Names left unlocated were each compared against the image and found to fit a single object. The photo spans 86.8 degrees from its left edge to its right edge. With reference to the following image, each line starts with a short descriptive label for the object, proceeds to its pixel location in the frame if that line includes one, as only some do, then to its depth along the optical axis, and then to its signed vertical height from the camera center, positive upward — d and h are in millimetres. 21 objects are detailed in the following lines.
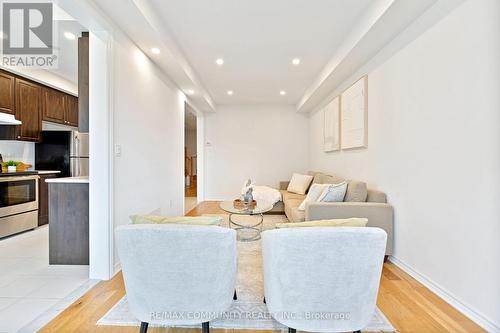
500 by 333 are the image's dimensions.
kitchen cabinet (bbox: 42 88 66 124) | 4535 +1014
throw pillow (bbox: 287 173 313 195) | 5371 -417
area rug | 1781 -1085
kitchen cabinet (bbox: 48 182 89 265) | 2746 -637
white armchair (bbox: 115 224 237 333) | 1354 -578
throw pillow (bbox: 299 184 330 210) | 3470 -391
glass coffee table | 3676 -1019
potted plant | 4062 -64
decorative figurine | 3994 -510
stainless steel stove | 3631 -580
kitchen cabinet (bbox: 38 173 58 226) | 4227 -609
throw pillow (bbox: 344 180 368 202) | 3170 -346
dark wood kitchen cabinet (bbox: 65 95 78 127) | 5055 +997
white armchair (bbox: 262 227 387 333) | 1315 -574
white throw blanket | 5188 -628
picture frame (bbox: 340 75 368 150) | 3555 +723
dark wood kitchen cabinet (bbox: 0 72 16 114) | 3773 +998
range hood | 3622 +593
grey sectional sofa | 2855 -489
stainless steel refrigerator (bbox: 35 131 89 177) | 4605 +161
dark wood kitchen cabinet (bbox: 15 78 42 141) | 4047 +845
